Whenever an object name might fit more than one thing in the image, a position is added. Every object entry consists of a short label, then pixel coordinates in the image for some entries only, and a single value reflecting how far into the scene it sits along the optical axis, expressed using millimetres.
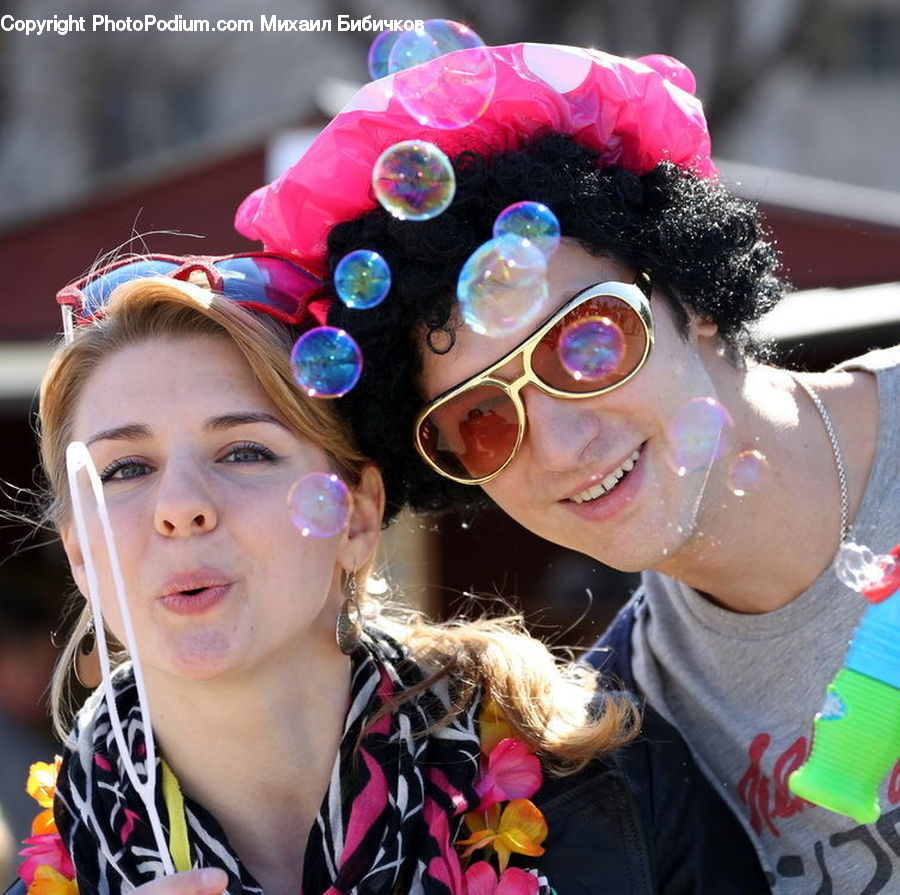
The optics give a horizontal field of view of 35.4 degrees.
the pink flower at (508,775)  2449
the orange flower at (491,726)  2545
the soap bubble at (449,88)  2424
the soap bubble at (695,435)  2416
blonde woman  2293
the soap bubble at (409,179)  2422
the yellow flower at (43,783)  2590
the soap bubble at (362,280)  2477
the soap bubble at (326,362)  2420
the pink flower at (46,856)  2422
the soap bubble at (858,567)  1951
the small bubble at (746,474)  2543
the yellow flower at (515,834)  2385
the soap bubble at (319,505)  2328
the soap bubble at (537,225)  2434
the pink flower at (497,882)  2330
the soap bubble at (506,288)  2373
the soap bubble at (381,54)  2796
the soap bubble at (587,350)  2395
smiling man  2438
